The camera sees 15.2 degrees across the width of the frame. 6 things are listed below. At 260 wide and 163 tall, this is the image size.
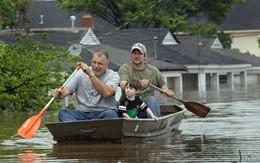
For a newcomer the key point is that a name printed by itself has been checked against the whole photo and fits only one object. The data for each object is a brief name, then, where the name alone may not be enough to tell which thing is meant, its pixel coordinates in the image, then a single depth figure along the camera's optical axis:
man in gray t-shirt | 15.90
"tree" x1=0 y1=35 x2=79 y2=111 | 26.09
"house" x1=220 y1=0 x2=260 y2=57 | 99.94
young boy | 16.53
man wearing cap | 17.42
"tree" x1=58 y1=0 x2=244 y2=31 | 73.31
